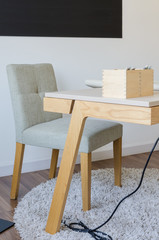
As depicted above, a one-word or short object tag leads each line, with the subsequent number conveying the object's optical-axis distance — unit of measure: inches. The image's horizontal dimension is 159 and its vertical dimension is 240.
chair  79.2
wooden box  59.5
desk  58.7
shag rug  68.9
